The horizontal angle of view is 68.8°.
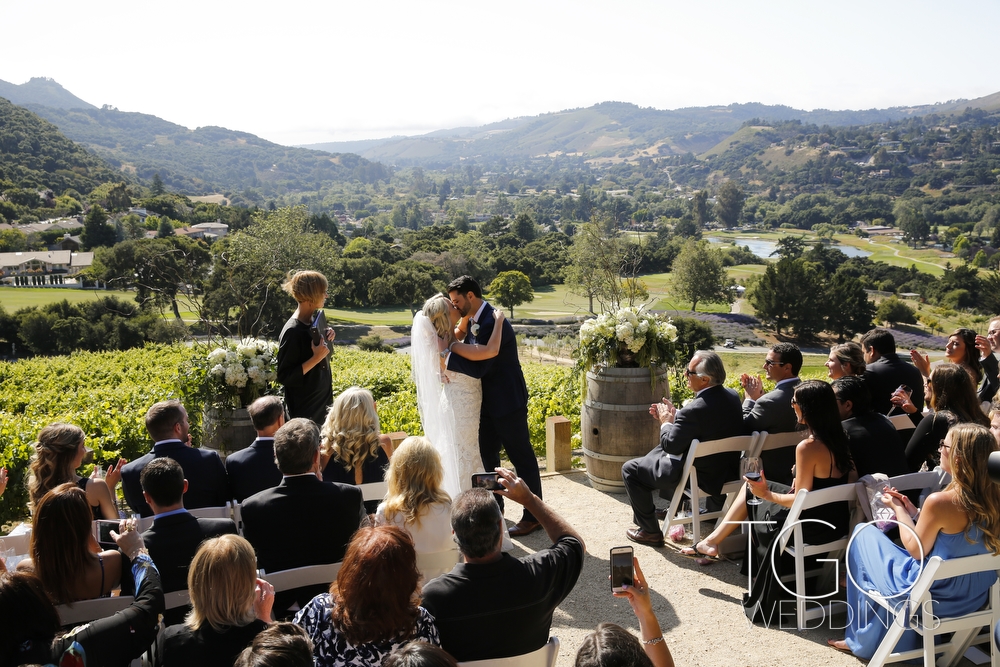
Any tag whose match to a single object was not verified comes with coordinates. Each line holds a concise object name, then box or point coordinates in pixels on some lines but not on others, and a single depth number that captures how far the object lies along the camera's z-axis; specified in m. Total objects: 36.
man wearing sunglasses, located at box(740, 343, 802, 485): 4.87
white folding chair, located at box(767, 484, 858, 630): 3.80
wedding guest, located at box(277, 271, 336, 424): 5.23
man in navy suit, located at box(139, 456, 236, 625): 3.06
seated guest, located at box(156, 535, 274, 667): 2.38
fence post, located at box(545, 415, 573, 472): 7.04
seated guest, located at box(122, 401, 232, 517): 3.93
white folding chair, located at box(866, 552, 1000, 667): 3.08
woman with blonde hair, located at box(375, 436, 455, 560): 3.46
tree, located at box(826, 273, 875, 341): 63.62
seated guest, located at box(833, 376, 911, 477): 4.15
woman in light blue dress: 3.15
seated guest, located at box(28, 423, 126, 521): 3.62
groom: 5.41
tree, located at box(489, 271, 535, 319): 75.31
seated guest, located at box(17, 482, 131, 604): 2.74
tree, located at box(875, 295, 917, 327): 61.66
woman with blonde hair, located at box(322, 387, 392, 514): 4.20
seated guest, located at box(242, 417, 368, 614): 3.25
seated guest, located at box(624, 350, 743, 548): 4.82
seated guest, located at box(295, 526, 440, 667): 2.36
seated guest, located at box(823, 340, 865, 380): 5.04
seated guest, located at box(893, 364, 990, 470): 4.33
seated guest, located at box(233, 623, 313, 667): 2.03
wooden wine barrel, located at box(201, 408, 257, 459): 5.52
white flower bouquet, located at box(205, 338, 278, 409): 5.47
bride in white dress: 5.46
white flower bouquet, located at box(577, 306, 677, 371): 6.04
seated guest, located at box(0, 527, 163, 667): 2.39
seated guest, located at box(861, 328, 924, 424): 5.24
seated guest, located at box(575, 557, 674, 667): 1.89
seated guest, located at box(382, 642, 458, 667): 1.96
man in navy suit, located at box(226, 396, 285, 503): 4.07
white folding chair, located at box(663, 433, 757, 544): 4.77
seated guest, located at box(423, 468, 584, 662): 2.52
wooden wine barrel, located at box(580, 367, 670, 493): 6.11
